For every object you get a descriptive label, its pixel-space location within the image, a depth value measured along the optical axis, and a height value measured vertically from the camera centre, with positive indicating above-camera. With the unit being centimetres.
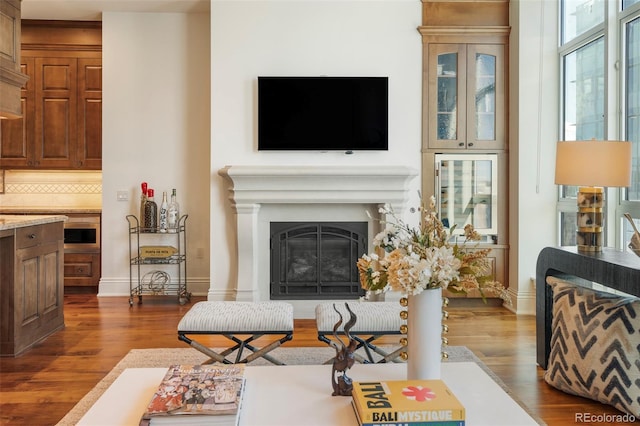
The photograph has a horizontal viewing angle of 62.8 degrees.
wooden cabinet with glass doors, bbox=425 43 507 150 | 483 +97
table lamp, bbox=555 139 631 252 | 272 +15
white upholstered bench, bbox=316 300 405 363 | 270 -63
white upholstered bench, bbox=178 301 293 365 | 273 -65
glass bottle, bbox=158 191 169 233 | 519 -13
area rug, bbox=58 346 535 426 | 325 -102
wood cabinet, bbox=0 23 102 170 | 551 +104
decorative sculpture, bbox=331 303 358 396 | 166 -53
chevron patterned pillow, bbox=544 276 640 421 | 249 -73
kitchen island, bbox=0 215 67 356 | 342 -55
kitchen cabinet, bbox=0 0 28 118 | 367 +102
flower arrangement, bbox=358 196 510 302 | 163 -20
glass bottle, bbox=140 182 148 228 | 518 +1
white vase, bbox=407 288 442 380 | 169 -43
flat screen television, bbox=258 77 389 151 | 469 +80
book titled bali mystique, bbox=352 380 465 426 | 140 -56
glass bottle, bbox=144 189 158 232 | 514 -15
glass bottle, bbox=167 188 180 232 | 523 -14
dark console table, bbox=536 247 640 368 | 245 -37
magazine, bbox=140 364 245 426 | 144 -58
